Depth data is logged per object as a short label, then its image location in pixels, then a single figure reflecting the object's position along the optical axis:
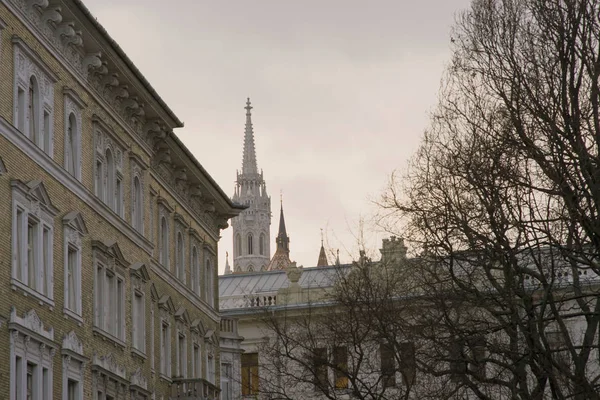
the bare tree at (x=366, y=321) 36.97
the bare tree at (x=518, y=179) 27.55
